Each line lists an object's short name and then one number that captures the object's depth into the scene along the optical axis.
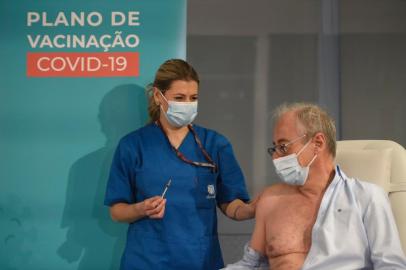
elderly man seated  3.30
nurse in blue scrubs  3.73
